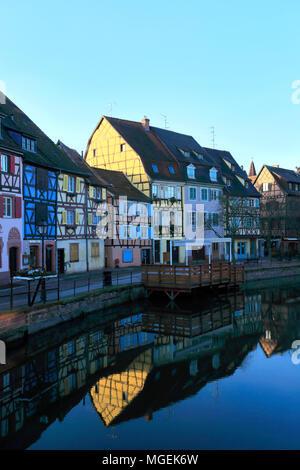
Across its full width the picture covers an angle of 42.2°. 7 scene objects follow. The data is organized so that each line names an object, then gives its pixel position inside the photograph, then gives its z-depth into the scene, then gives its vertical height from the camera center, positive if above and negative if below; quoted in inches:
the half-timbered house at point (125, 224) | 1380.4 +57.4
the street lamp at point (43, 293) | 682.8 -91.8
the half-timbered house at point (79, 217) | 1190.3 +74.3
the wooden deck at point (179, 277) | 979.3 -100.7
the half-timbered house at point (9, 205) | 917.2 +89.2
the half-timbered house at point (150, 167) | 1530.5 +291.9
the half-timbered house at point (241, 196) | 1777.2 +196.6
